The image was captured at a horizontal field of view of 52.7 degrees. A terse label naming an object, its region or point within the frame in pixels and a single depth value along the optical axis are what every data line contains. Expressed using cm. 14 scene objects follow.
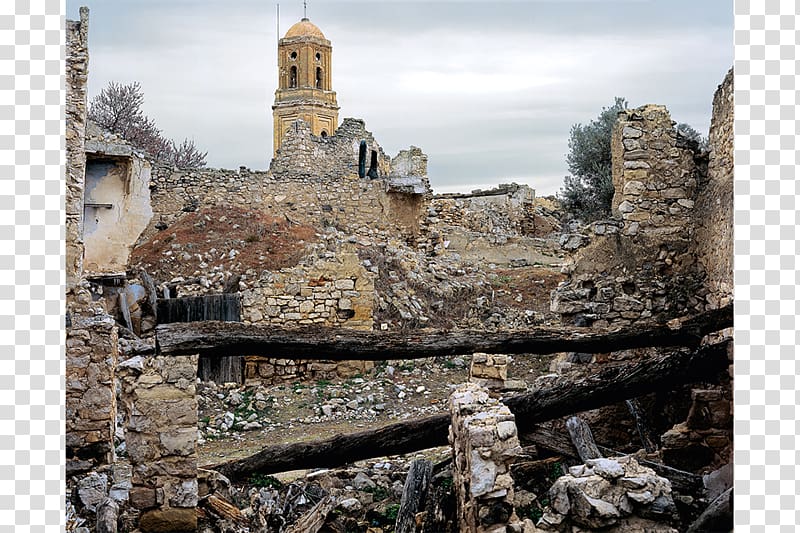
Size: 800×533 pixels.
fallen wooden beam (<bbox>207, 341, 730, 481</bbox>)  823
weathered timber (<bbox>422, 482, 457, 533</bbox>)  688
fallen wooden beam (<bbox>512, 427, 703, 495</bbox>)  823
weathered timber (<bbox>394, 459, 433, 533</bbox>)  689
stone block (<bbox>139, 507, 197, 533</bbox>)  663
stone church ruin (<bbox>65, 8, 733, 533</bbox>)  661
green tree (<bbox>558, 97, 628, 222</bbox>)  2248
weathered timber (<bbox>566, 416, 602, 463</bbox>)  795
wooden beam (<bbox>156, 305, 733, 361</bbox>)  738
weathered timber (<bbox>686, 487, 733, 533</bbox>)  590
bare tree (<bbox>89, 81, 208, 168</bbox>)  3014
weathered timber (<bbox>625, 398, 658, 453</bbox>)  909
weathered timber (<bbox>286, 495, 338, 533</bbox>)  684
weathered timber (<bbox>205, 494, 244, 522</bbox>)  698
